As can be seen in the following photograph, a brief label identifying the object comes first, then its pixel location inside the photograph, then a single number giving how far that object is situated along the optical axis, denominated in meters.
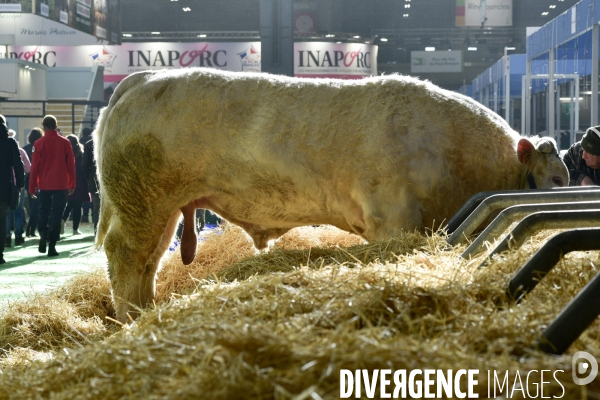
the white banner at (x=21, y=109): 18.56
